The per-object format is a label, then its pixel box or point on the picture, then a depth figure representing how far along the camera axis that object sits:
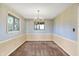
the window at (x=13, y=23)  2.91
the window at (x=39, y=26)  5.64
